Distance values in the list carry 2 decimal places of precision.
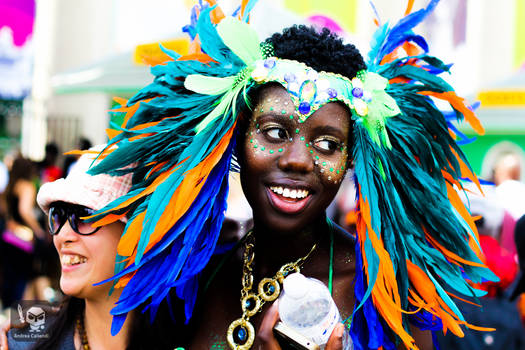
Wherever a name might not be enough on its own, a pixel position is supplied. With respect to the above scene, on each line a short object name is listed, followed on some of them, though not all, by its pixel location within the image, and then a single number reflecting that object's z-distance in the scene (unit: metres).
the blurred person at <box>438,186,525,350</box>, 2.81
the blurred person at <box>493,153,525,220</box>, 3.26
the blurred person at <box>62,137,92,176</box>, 5.72
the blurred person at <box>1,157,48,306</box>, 5.43
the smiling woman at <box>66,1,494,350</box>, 1.82
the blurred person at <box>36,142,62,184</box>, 6.91
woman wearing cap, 2.02
